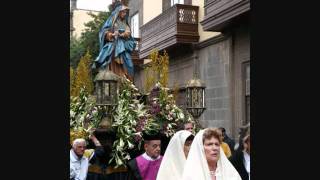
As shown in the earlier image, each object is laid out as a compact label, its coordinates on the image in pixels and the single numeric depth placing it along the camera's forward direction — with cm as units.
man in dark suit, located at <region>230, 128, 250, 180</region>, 520
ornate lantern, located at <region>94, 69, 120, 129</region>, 687
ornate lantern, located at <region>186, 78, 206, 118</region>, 866
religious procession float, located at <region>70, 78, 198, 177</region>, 662
